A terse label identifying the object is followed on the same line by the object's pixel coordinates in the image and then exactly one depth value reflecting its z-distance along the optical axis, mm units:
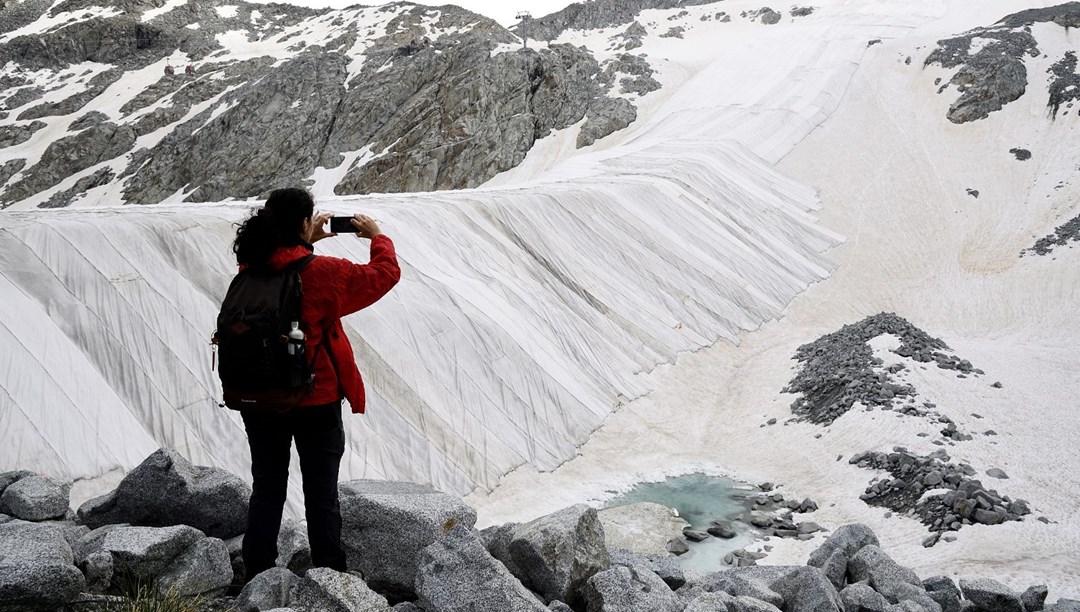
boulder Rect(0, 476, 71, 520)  5234
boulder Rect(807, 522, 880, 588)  6824
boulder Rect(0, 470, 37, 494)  5625
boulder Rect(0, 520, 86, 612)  3631
